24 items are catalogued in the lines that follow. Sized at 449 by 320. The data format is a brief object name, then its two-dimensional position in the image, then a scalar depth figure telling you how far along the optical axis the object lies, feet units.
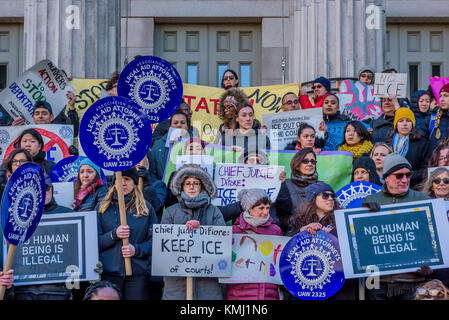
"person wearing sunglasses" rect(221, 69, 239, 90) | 41.55
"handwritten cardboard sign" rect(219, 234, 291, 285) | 29.96
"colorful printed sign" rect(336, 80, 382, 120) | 41.88
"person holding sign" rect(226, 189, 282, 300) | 30.12
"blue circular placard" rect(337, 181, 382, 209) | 32.37
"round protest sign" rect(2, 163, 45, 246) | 25.91
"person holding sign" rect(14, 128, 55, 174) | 34.55
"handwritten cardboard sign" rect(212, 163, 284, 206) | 34.37
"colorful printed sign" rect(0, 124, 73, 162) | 37.55
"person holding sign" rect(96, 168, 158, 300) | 29.66
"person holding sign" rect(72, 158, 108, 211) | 31.89
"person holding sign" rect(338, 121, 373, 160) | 36.19
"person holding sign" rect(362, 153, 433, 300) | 28.76
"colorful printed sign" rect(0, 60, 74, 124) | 39.75
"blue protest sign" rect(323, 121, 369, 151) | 38.24
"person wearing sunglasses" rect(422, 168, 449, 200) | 31.53
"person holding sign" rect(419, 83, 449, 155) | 37.22
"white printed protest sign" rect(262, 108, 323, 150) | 37.83
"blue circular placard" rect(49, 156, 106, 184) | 34.22
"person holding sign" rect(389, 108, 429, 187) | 36.65
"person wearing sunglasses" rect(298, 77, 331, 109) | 41.09
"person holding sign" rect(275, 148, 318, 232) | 32.22
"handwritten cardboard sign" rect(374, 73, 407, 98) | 39.55
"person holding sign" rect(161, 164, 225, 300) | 29.53
